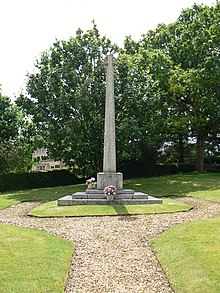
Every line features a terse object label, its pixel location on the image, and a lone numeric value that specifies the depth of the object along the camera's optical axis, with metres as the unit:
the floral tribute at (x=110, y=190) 15.05
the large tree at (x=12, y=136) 28.23
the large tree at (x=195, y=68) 28.95
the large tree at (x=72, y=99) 23.77
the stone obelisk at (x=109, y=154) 16.78
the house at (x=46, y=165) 60.84
